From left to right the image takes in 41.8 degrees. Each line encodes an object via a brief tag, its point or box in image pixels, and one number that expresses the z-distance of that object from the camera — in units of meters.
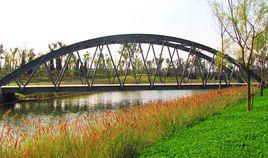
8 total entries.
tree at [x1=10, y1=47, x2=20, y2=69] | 68.69
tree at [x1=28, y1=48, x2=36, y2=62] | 70.62
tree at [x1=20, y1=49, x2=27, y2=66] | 68.15
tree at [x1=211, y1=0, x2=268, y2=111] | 16.77
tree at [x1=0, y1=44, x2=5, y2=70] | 67.38
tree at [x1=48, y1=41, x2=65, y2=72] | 72.81
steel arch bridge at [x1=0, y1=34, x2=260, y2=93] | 37.41
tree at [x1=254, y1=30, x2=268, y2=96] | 24.58
